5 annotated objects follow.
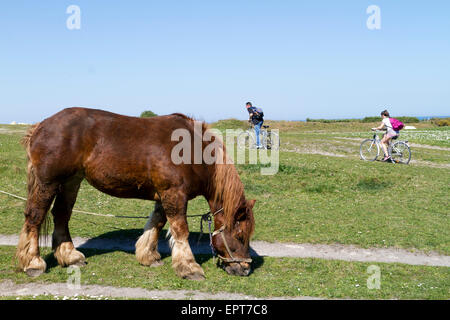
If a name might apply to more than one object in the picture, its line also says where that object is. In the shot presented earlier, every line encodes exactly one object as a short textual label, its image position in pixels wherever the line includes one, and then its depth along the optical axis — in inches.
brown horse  260.5
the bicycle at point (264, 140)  874.1
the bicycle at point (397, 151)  772.0
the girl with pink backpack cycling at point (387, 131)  757.9
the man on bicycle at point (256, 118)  839.7
